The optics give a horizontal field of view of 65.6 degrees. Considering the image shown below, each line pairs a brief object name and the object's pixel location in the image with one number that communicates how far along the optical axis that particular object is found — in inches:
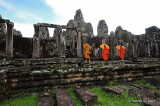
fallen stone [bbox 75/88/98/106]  99.5
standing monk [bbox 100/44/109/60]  513.0
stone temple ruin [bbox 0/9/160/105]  132.4
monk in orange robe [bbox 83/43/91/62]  613.5
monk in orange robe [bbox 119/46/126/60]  554.8
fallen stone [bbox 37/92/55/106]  99.1
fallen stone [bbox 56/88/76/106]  97.0
